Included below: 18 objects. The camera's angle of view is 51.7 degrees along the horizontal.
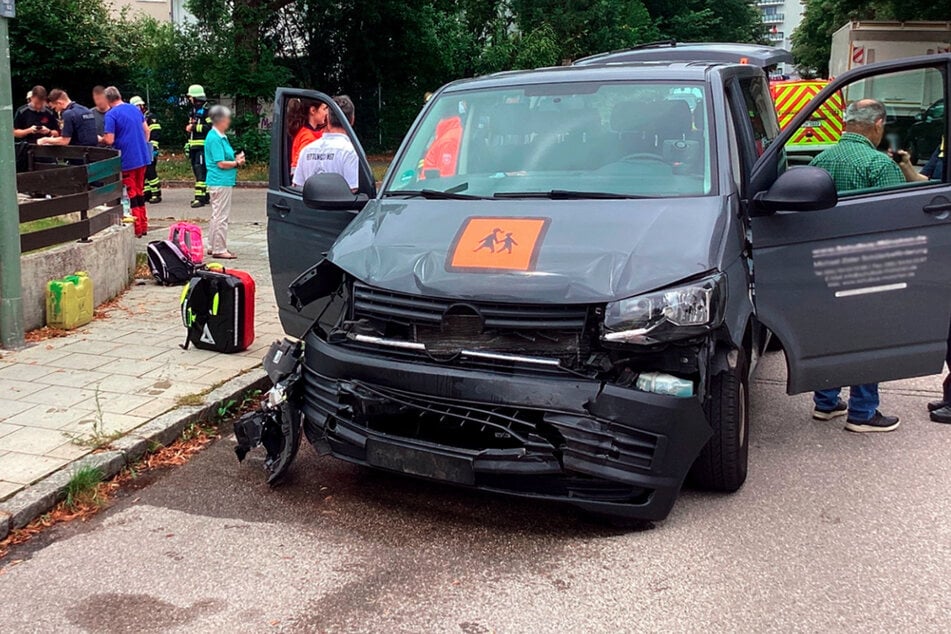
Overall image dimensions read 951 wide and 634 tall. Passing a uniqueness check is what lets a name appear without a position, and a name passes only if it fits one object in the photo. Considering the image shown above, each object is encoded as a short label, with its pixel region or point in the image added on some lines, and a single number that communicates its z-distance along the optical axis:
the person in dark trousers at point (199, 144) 15.16
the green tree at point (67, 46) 26.20
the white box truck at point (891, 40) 24.14
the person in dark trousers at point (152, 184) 16.83
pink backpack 9.80
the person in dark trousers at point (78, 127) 13.06
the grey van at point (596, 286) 3.98
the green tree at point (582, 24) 33.22
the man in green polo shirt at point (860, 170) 5.31
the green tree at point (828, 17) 31.45
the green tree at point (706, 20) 43.47
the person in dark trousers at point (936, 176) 5.16
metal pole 6.78
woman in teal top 11.18
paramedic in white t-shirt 7.71
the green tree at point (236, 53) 24.12
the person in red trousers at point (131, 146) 12.36
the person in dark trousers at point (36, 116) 14.52
